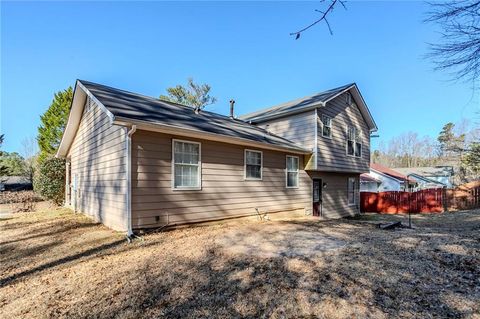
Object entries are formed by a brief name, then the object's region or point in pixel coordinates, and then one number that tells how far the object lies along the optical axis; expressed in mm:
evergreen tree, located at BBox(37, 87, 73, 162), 23109
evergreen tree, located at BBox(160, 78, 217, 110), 31656
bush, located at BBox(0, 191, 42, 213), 12672
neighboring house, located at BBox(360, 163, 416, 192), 28062
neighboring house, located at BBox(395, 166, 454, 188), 35375
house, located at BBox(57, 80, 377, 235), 7141
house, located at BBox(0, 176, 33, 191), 27059
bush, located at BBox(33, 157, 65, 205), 13906
